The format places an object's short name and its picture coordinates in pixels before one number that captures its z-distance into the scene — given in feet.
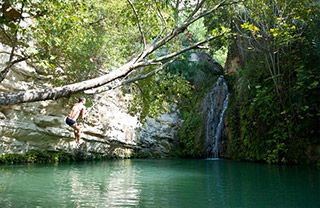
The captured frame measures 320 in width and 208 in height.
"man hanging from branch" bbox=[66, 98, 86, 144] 26.37
